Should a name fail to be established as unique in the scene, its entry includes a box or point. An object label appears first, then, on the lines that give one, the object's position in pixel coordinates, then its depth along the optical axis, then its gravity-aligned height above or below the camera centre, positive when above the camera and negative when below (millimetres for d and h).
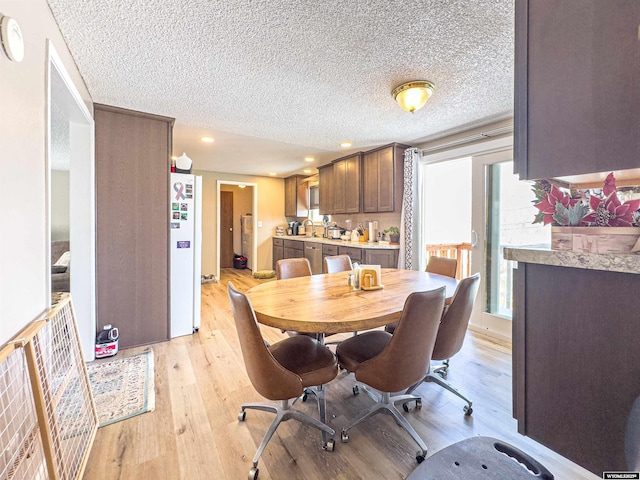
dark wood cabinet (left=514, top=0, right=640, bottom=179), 662 +397
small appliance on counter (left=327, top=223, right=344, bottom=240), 5172 +117
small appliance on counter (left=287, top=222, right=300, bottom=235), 6359 +236
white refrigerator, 2918 -136
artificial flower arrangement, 728 +88
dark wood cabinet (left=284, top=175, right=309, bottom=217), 6215 +945
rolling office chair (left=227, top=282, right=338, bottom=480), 1277 -678
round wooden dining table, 1302 -367
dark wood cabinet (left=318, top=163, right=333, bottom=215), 4930 +888
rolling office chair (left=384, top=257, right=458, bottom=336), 2576 -269
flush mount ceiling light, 2086 +1107
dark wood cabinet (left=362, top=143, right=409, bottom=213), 3773 +845
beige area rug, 1779 -1088
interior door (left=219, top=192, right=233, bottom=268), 7568 +223
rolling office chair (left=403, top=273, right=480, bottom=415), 1641 -510
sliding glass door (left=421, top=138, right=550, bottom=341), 2834 +122
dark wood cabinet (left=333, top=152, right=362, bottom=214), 4320 +880
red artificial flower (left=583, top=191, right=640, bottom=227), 722 +72
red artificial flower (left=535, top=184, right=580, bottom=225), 826 +110
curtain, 3635 +319
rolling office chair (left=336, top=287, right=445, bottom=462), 1300 -578
